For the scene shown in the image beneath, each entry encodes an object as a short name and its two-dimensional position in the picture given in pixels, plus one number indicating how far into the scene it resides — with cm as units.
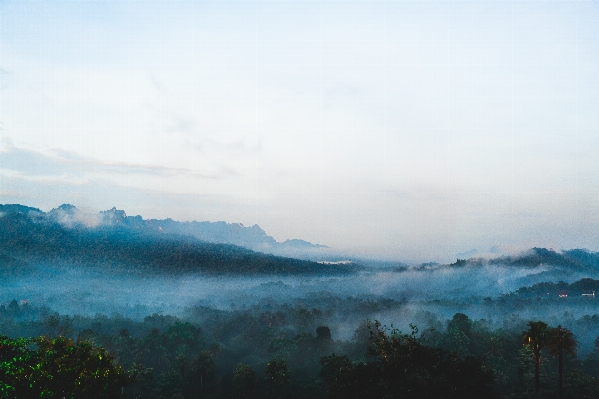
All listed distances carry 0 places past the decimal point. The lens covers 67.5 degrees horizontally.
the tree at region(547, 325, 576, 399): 5450
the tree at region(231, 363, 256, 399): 7531
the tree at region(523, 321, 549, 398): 5566
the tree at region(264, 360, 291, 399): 7181
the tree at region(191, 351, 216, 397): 8581
